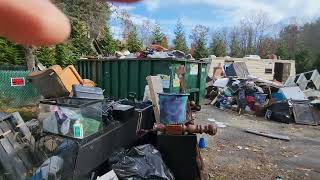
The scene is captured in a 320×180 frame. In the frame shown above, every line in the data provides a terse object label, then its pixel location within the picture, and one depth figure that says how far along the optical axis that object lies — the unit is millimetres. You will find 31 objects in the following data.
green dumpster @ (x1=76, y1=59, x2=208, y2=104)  5120
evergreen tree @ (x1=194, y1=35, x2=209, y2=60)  15964
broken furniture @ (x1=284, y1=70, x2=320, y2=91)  9400
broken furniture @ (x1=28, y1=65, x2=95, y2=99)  4979
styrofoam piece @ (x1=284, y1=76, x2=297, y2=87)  8973
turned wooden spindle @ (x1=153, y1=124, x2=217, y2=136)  2892
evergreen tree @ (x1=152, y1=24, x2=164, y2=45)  12181
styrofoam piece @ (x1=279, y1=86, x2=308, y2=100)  7485
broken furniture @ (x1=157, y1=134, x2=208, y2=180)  2882
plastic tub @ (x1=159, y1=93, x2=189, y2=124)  3685
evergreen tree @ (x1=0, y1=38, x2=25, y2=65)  7134
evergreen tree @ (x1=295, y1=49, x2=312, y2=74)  17048
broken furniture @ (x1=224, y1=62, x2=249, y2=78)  11482
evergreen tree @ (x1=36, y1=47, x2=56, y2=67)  7801
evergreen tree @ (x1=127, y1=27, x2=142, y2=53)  10746
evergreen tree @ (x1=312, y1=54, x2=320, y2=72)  16216
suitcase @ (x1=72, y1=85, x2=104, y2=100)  4042
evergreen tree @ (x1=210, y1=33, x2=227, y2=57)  18727
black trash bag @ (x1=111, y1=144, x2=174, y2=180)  2485
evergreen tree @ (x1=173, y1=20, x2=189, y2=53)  16361
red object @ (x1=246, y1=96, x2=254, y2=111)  7405
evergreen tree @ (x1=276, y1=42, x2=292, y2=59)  19596
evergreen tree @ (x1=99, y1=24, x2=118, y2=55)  9923
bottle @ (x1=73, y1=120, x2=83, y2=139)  2599
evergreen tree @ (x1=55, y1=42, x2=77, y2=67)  7892
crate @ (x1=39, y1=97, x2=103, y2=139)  2744
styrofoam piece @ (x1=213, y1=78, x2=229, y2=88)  8828
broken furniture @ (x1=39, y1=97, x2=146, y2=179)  2470
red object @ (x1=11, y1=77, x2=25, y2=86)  6392
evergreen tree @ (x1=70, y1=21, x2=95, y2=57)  8458
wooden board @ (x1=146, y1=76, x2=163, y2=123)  3793
